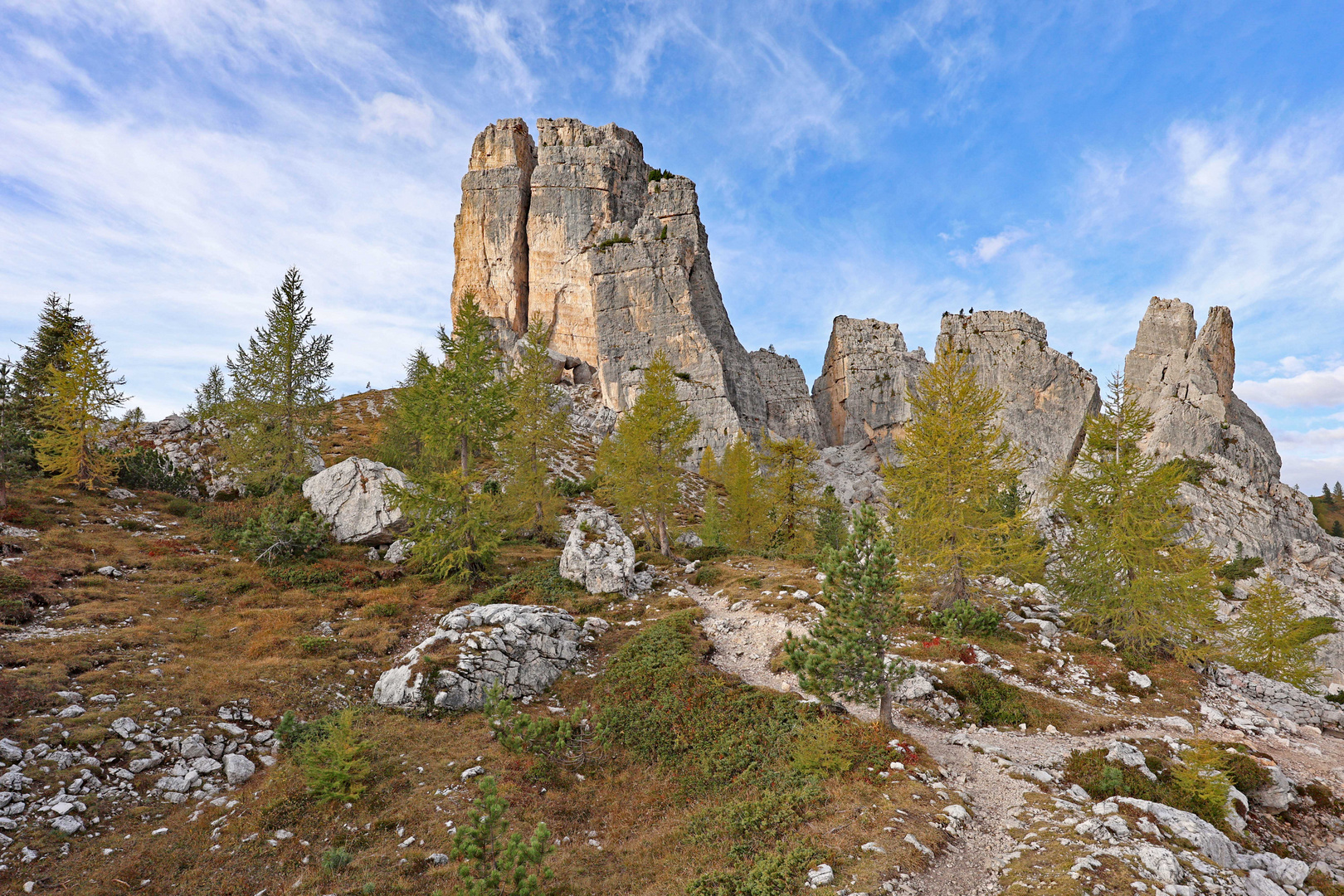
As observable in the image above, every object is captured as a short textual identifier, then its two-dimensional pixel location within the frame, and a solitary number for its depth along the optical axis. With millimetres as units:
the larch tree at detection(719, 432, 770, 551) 34062
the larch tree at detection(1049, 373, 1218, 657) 17688
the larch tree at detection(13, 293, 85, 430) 32656
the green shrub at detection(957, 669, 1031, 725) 13664
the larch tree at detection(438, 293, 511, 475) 23234
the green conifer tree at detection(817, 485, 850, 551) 34188
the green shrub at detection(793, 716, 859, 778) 10414
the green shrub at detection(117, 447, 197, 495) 29828
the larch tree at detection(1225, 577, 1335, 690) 17578
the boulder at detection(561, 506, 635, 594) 22797
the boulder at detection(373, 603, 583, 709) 14016
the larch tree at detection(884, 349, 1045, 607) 19078
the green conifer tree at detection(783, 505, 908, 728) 11266
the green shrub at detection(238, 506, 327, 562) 22625
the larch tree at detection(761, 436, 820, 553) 32406
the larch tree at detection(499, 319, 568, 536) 30594
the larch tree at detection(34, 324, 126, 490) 26500
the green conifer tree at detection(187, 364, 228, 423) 39719
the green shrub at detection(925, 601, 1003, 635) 18328
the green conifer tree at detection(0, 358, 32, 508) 22625
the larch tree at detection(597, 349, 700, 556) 28156
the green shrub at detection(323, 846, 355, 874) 8422
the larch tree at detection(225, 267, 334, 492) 30344
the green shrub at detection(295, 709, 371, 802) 10086
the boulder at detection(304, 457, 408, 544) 25531
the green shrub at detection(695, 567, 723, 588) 24922
